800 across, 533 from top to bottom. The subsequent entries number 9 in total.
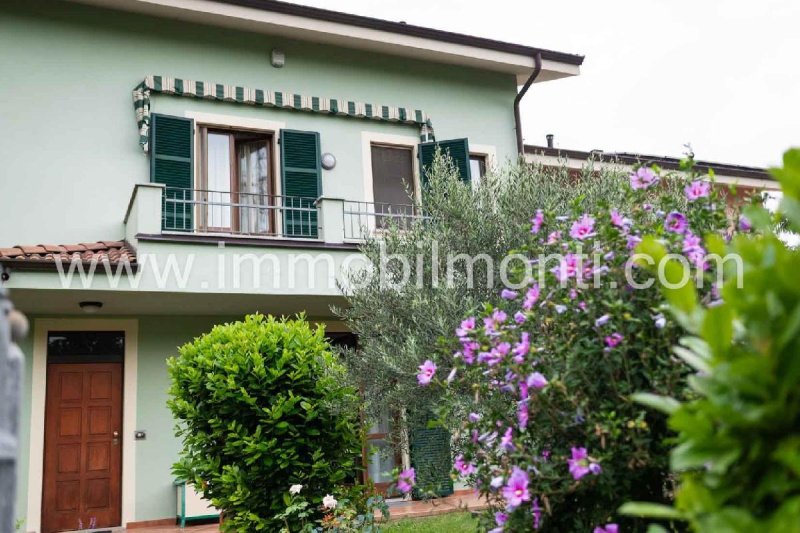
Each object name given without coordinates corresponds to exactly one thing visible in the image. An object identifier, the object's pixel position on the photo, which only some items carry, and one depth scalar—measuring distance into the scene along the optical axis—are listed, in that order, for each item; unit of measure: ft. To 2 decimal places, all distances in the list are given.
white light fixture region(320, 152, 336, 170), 36.52
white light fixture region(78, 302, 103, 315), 30.28
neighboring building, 44.70
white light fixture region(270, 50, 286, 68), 36.11
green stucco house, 29.40
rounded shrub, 19.80
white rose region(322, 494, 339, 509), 19.52
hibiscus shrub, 9.86
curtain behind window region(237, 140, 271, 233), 34.76
